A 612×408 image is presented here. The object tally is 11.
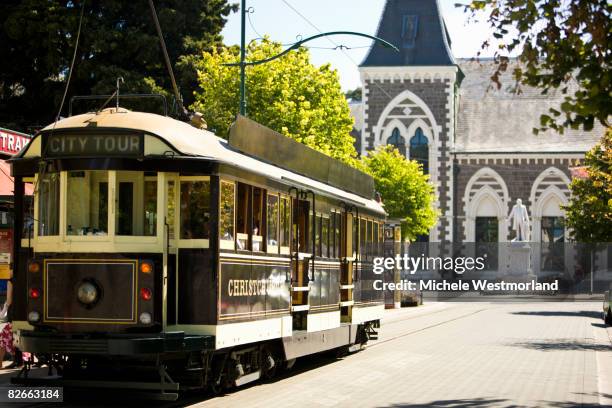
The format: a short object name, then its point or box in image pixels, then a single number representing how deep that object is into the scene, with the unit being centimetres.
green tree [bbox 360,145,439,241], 6016
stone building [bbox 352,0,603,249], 7344
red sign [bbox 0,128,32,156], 2667
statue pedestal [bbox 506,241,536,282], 6348
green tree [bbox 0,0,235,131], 4306
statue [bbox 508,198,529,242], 6394
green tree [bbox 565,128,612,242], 4600
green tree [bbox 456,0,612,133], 1160
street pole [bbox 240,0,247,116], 2645
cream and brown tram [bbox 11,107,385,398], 1260
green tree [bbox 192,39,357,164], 4106
